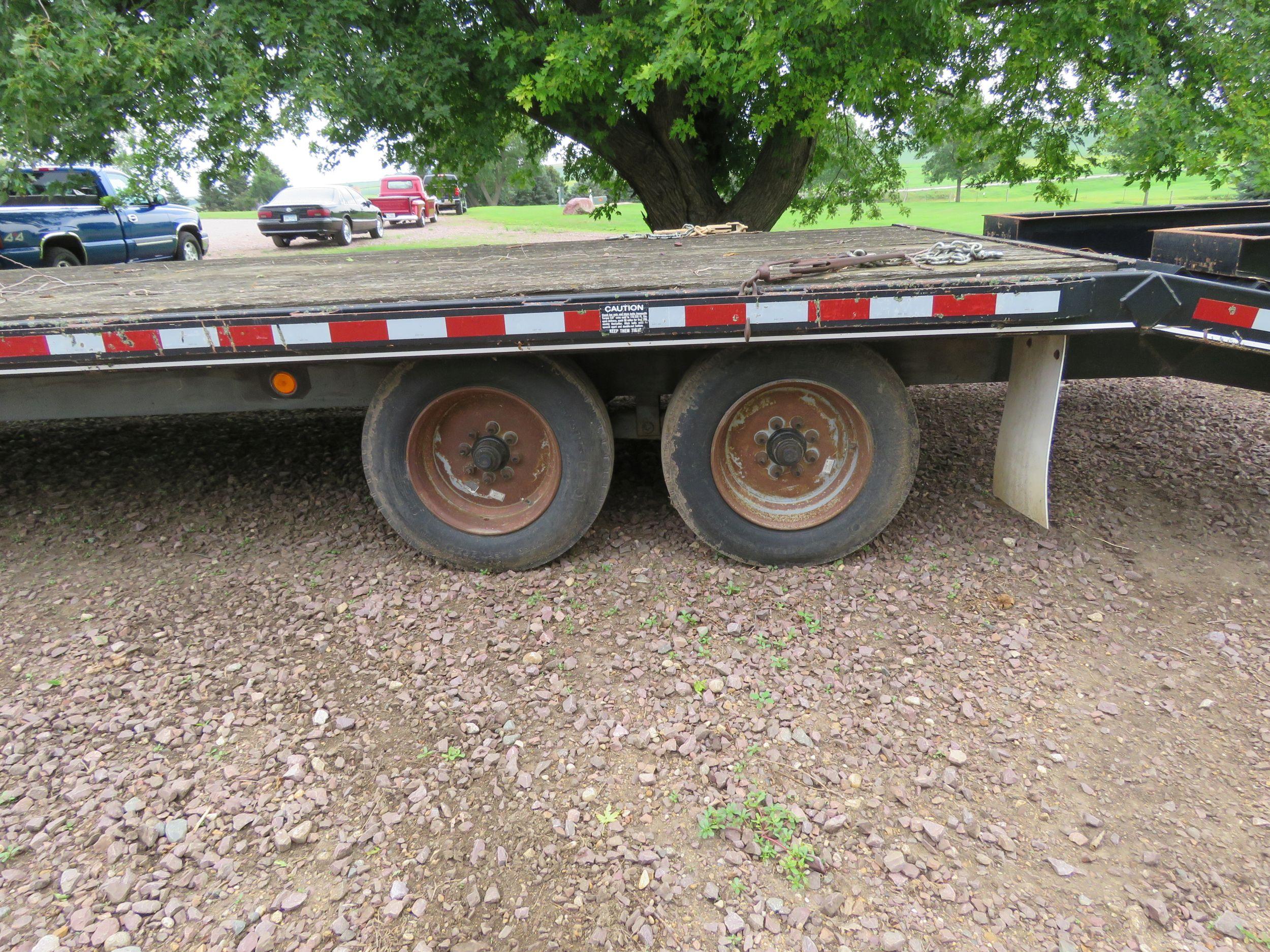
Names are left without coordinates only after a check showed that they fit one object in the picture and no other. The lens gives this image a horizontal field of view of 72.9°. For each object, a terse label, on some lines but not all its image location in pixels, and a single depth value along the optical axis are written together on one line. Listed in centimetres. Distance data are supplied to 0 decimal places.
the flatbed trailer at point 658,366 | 323
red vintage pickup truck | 2734
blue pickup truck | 1056
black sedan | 1988
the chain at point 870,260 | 335
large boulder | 3222
